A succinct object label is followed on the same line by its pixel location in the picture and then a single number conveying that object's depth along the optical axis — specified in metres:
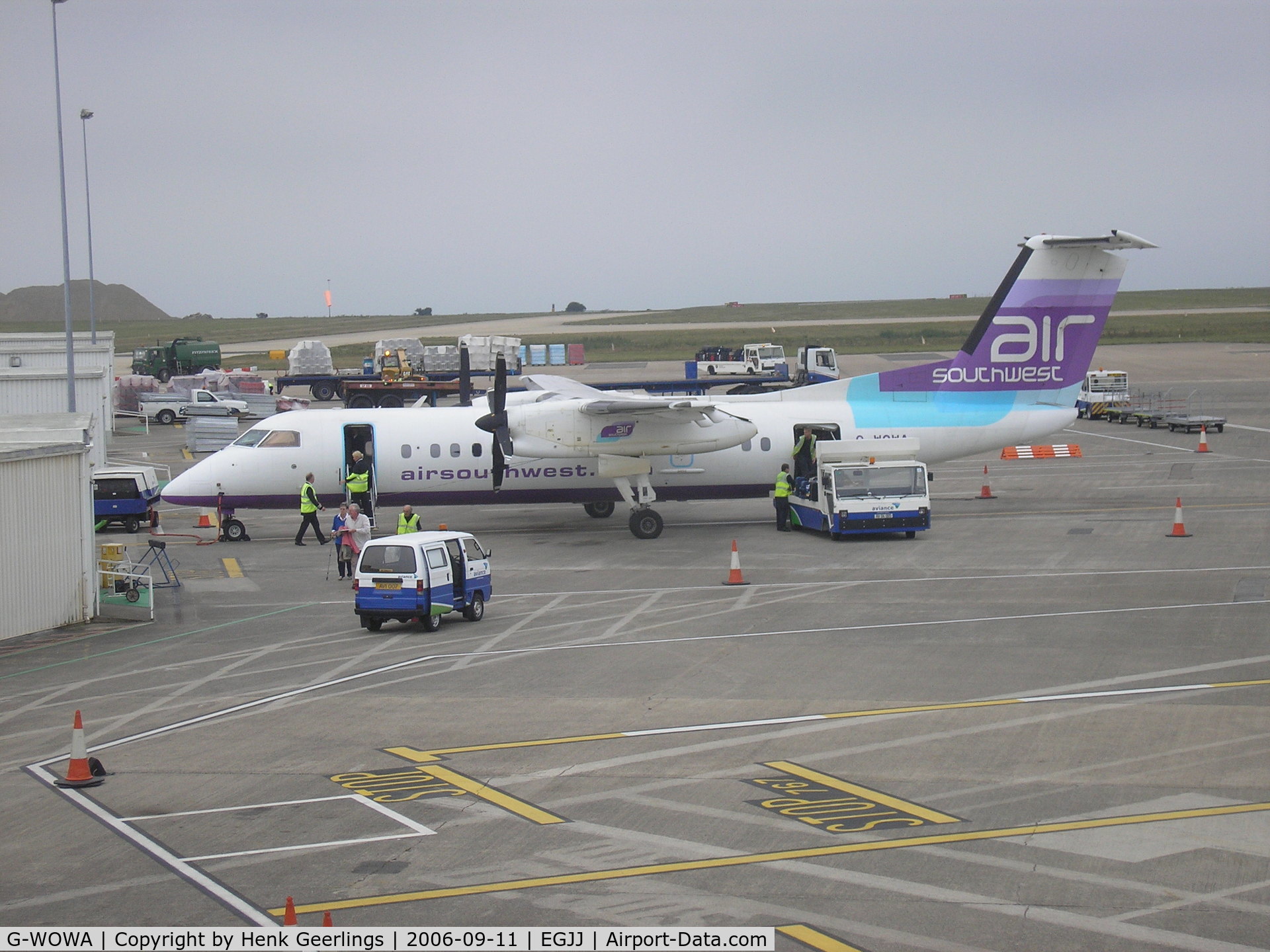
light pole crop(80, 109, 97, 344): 39.91
